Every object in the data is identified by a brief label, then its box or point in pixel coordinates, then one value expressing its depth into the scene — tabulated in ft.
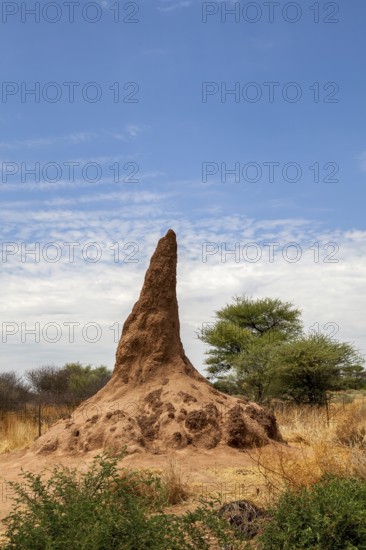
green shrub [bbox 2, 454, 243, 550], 16.62
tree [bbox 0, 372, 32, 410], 87.20
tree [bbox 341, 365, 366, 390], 79.10
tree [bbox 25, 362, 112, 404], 108.78
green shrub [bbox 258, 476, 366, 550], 18.53
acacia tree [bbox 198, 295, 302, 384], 102.89
